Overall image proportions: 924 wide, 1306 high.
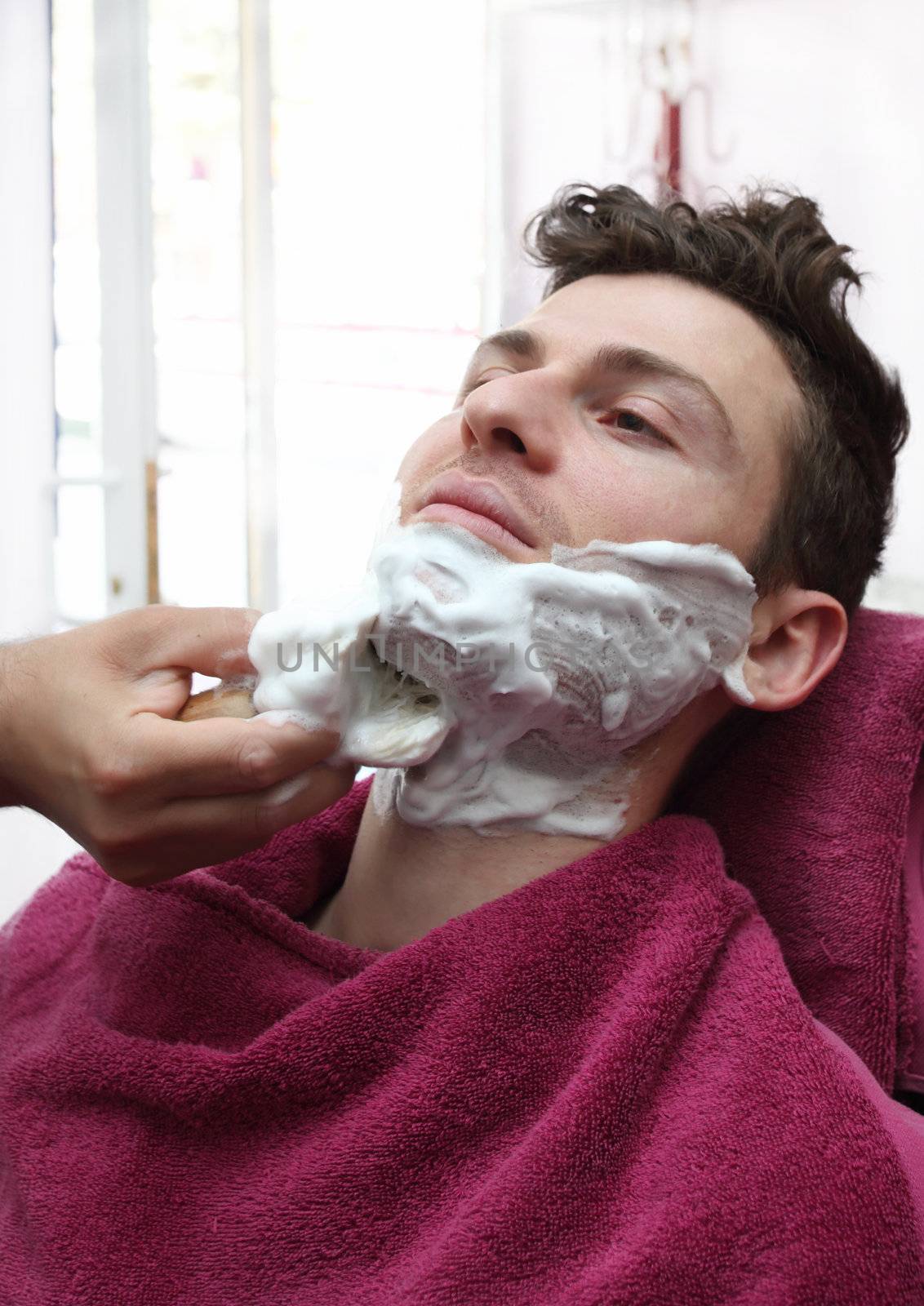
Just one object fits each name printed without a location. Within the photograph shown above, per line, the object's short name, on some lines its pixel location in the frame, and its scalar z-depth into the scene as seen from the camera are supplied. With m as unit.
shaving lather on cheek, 0.86
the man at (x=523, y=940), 0.76
